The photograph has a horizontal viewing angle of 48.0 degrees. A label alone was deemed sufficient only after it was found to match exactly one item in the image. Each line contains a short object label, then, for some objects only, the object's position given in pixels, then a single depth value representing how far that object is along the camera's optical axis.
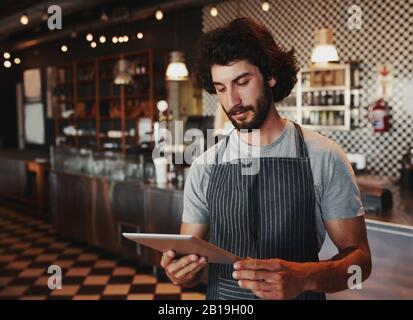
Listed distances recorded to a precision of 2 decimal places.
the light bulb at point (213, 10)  5.82
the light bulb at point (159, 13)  5.89
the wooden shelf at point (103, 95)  8.11
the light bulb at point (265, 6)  5.48
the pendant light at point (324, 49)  4.19
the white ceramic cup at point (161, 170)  4.69
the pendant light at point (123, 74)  6.57
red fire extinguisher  5.55
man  1.65
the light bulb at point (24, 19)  5.85
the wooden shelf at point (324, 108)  5.84
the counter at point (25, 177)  7.52
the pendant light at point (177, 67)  5.97
